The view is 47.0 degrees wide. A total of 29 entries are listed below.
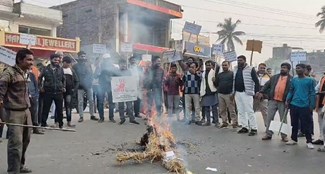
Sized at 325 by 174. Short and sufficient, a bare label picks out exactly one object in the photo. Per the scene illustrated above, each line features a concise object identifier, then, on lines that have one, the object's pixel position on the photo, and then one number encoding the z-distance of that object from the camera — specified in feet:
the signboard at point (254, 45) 33.27
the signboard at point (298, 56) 34.81
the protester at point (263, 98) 32.40
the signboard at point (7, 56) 24.36
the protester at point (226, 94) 30.94
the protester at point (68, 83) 29.99
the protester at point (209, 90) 33.04
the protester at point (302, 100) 23.99
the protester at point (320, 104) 25.18
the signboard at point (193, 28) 40.78
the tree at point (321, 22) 157.58
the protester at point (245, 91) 28.96
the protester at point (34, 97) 26.44
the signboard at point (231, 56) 34.03
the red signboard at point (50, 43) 66.90
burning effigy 17.07
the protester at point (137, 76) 35.14
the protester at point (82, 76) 32.73
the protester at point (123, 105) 32.78
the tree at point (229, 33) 181.37
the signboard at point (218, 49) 39.40
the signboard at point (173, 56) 36.86
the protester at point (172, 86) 35.01
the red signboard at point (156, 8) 82.17
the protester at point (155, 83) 33.94
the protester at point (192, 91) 33.73
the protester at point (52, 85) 27.66
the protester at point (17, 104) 15.20
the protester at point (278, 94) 25.95
